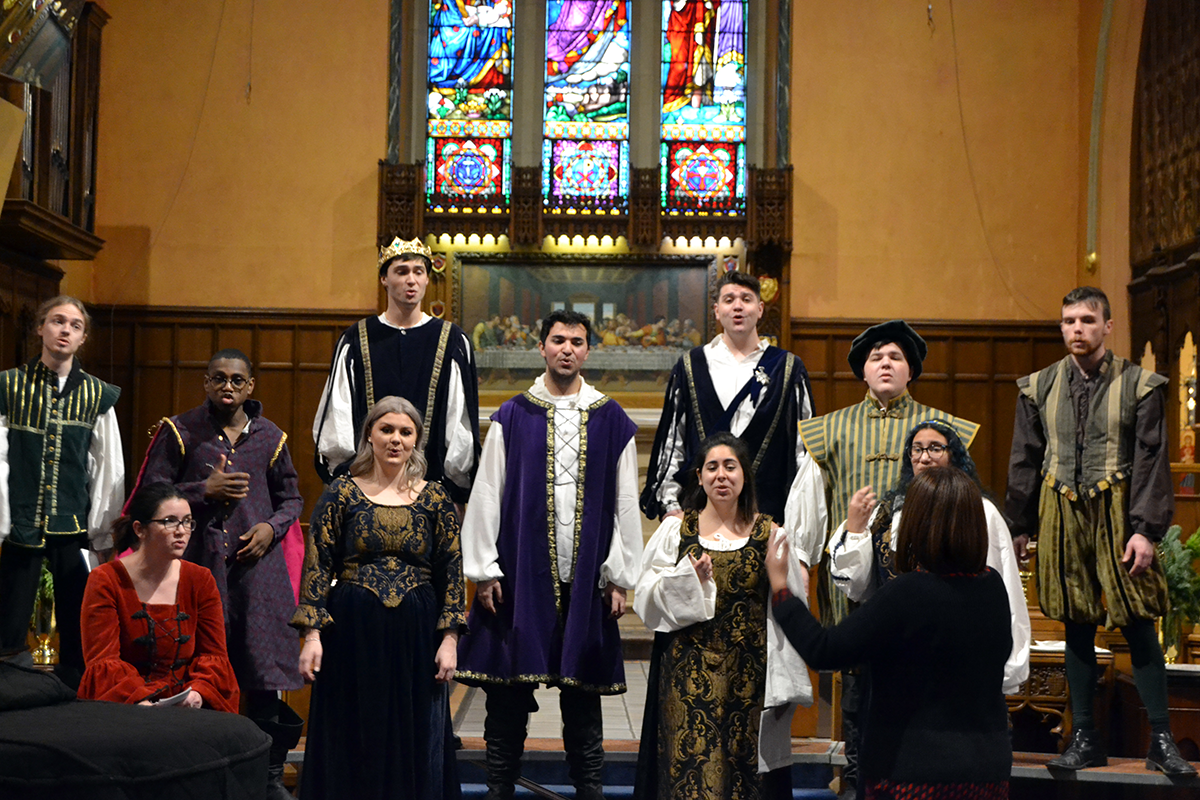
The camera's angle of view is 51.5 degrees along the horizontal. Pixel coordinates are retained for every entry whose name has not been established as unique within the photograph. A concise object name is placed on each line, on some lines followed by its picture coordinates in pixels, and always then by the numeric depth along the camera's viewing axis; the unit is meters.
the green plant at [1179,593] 5.03
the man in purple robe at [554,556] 3.43
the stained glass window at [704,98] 9.54
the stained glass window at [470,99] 9.54
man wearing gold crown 3.76
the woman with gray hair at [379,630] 3.08
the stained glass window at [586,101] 9.53
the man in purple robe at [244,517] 3.66
